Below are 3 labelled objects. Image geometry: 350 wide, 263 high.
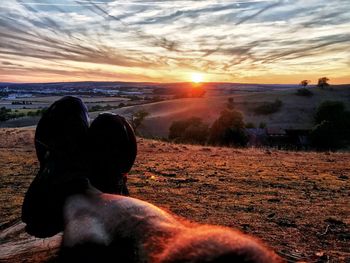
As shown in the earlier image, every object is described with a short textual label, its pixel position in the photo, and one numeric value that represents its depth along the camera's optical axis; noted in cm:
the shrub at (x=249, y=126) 4564
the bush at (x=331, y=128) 3262
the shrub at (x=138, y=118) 4754
